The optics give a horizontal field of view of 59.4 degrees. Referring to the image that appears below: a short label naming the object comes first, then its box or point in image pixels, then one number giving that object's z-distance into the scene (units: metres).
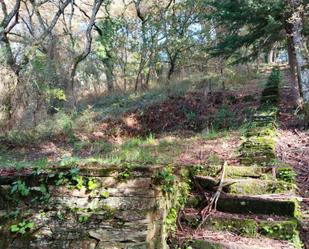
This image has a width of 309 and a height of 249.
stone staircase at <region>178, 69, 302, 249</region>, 2.56
